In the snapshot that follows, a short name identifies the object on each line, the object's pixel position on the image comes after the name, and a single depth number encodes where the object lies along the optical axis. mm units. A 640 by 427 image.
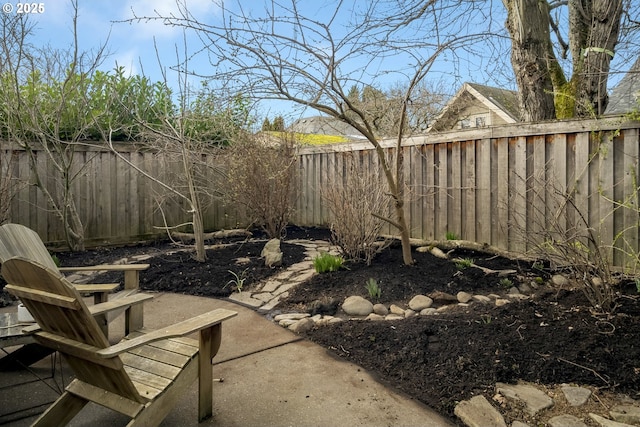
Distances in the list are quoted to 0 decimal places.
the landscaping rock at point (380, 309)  3609
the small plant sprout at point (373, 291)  3807
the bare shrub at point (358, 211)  4727
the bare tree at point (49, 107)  5707
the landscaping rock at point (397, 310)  3564
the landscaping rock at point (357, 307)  3626
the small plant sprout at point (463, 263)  4500
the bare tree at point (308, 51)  3408
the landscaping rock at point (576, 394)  2248
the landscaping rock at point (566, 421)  2070
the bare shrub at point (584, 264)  3018
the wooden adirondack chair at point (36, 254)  2281
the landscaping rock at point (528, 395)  2205
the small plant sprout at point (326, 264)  4531
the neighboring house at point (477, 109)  9742
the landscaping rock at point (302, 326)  3379
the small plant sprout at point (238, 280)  4520
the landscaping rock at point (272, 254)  5109
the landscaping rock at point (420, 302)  3613
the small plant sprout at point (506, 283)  4027
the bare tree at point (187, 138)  5145
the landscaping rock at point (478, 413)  2074
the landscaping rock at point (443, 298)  3711
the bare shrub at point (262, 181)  6250
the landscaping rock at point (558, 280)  3781
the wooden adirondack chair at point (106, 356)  1742
